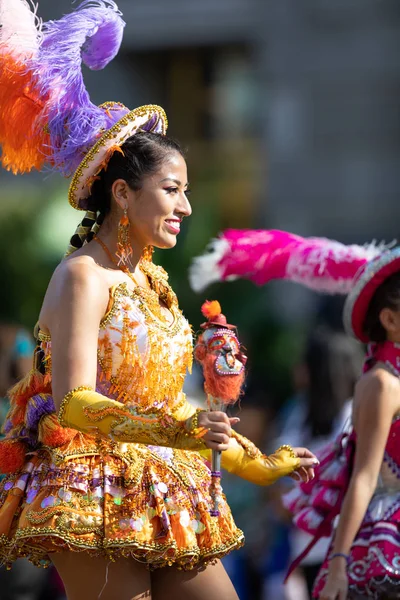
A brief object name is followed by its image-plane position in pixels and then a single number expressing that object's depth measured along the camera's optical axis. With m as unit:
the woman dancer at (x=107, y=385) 6.99
